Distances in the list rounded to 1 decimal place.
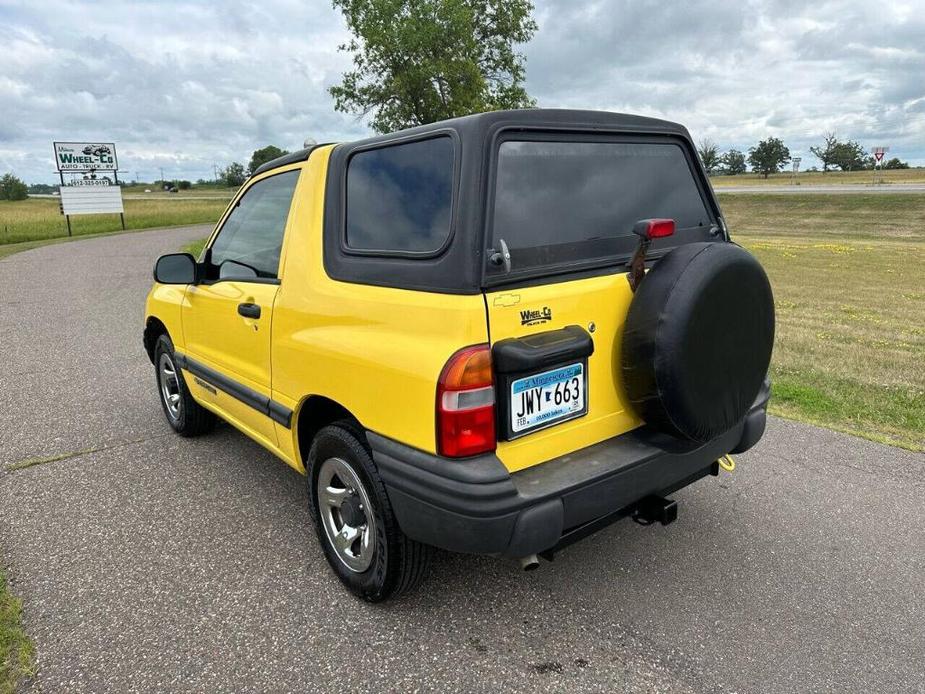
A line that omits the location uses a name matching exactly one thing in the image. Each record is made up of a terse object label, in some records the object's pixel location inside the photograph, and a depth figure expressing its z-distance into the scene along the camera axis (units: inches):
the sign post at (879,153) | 1861.7
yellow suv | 82.9
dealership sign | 1071.0
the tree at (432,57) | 1018.7
